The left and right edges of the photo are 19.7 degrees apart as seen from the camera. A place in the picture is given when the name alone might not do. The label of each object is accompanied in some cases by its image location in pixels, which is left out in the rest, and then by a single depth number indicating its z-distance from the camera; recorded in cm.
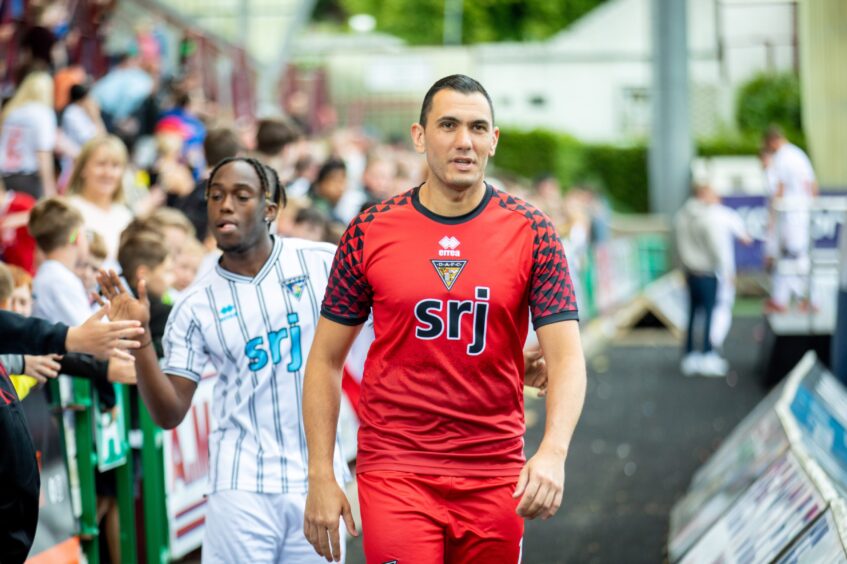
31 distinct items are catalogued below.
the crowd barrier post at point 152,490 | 1302
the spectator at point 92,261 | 1263
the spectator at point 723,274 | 3027
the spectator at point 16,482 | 716
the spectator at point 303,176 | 2143
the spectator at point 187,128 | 2502
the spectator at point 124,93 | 2703
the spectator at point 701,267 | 3003
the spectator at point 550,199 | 3794
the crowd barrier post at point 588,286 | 3855
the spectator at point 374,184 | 2295
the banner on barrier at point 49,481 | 1089
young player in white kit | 925
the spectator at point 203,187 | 1498
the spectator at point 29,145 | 1983
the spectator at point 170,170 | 2085
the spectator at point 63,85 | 2382
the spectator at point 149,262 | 1257
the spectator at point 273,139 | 1744
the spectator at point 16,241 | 1589
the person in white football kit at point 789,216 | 3203
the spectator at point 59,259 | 1211
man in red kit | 792
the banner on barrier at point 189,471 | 1370
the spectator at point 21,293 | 1100
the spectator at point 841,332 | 2047
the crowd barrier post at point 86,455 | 1195
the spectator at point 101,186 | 1548
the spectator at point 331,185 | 1995
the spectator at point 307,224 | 1503
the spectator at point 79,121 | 2332
